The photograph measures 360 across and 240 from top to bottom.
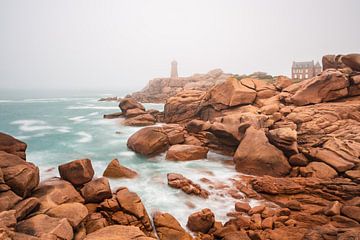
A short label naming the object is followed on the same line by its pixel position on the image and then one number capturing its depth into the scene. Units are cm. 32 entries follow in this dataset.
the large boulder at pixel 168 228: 1121
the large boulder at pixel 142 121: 3762
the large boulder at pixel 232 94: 2858
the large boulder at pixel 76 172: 1429
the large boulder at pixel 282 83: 3073
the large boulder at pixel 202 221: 1186
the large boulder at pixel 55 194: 1156
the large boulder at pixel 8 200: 982
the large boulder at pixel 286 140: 1800
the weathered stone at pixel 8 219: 810
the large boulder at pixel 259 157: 1748
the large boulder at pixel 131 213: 1163
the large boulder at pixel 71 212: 1016
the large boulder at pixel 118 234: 876
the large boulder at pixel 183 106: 3460
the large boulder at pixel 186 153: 2188
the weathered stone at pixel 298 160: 1743
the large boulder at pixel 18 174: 1146
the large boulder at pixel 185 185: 1559
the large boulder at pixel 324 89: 2361
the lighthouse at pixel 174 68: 12659
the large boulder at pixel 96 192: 1285
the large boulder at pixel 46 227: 878
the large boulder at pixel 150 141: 2352
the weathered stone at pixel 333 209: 1223
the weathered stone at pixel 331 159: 1567
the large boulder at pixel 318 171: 1570
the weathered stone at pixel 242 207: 1342
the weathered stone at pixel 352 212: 1164
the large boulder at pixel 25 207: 994
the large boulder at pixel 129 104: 4212
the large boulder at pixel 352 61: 2480
